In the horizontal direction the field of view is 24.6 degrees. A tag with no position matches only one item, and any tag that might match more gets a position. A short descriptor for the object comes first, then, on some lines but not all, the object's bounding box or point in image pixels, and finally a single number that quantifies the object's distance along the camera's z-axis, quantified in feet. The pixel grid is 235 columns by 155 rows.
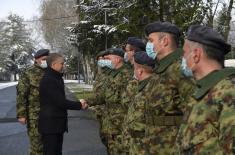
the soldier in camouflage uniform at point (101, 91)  22.76
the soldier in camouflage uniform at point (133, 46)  20.13
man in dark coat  21.54
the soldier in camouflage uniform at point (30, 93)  24.91
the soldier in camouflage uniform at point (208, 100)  8.35
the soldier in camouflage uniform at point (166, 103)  12.89
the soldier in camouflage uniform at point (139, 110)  14.33
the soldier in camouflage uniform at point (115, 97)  21.33
